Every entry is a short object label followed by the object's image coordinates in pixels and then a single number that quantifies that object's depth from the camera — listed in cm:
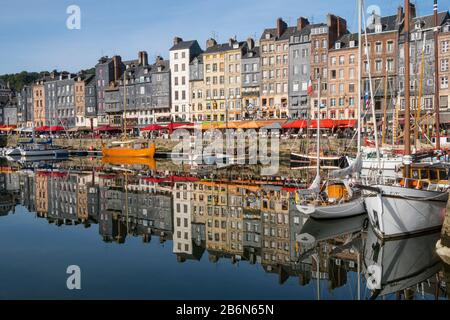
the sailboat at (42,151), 7531
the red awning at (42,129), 9378
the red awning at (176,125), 7081
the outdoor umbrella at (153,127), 7356
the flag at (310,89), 3098
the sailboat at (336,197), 2212
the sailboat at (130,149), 6644
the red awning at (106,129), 8571
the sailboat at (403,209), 1827
